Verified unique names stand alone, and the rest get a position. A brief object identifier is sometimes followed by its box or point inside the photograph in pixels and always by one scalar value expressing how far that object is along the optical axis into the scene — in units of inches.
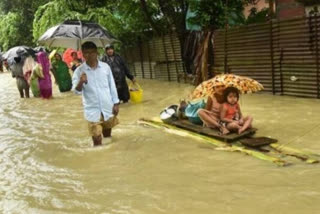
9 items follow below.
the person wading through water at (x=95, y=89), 238.2
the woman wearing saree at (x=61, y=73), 604.1
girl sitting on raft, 251.3
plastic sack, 278.7
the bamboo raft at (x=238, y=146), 208.2
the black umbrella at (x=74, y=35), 321.1
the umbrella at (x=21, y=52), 555.2
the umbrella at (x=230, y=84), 249.9
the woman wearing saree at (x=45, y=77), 526.6
